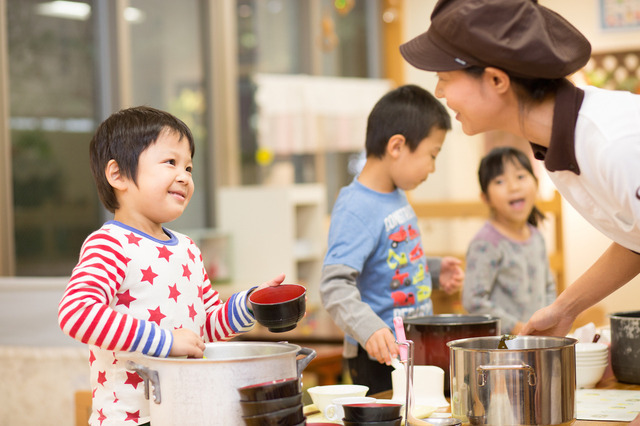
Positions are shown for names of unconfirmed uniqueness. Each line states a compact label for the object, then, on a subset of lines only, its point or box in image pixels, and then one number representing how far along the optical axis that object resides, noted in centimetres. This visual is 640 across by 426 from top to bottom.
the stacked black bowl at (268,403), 215
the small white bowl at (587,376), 278
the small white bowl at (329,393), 249
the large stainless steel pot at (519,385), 230
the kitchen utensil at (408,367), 237
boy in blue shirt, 298
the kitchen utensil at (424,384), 259
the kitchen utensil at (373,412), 228
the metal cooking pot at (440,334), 266
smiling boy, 230
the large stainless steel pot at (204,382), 217
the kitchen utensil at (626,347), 277
